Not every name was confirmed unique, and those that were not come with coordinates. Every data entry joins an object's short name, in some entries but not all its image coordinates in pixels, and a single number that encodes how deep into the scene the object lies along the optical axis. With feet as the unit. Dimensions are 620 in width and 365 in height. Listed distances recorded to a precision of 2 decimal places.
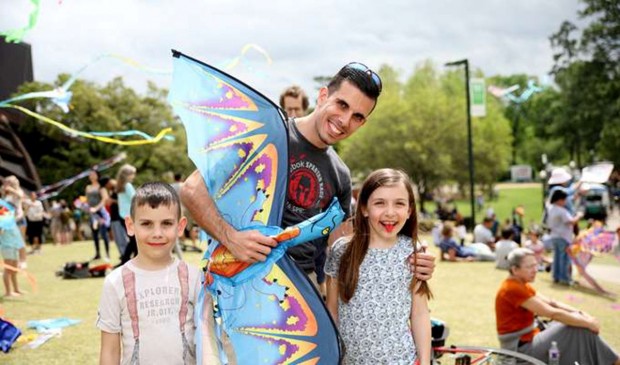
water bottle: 14.04
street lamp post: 63.63
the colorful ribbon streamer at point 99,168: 80.48
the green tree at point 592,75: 101.19
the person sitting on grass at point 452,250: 39.68
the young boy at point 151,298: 7.53
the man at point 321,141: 7.71
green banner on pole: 61.82
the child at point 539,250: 34.01
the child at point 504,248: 34.83
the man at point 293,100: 14.85
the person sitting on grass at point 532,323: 14.52
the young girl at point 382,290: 8.36
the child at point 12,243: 24.32
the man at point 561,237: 29.19
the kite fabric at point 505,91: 55.55
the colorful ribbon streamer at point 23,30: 15.42
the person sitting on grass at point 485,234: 44.68
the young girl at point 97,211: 38.19
